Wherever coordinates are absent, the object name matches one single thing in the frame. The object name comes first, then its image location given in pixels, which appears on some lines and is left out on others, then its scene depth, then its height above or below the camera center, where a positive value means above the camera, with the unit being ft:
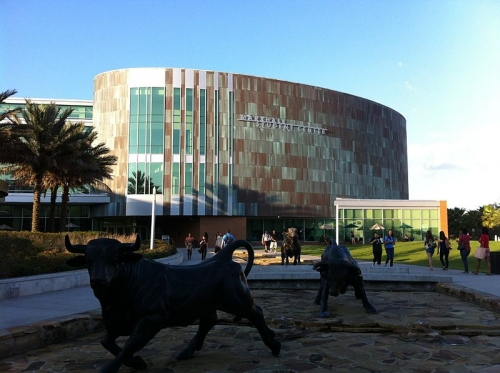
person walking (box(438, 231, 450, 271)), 61.21 -2.83
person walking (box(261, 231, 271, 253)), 113.09 -4.32
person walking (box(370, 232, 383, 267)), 66.47 -3.69
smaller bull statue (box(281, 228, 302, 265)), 66.44 -3.14
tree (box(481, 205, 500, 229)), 197.14 +3.21
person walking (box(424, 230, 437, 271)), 60.90 -2.80
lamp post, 80.99 -2.54
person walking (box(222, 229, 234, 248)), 75.43 -2.43
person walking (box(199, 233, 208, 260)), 84.38 -4.41
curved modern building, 161.27 +28.12
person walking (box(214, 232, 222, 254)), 85.70 -3.62
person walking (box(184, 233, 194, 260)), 89.64 -4.17
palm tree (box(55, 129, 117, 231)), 98.58 +12.67
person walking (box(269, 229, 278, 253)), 111.82 -5.69
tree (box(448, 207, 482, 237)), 222.89 +2.17
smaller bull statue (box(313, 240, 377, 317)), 26.11 -3.03
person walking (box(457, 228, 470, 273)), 56.79 -2.36
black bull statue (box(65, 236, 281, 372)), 14.37 -2.51
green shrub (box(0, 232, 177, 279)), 39.63 -3.47
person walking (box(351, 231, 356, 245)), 161.27 -5.57
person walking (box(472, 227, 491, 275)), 53.16 -3.08
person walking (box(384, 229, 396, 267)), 64.39 -2.99
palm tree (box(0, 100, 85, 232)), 93.91 +16.66
